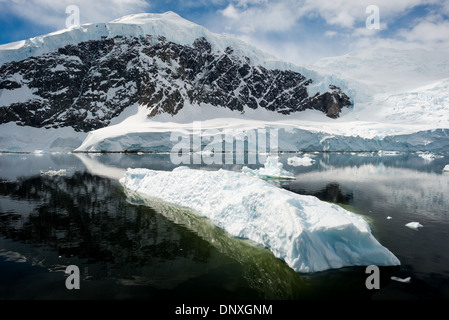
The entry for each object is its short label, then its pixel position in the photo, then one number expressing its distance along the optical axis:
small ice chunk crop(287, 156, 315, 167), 49.19
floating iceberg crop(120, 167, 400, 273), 9.47
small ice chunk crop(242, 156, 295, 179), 31.02
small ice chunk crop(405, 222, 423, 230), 14.12
